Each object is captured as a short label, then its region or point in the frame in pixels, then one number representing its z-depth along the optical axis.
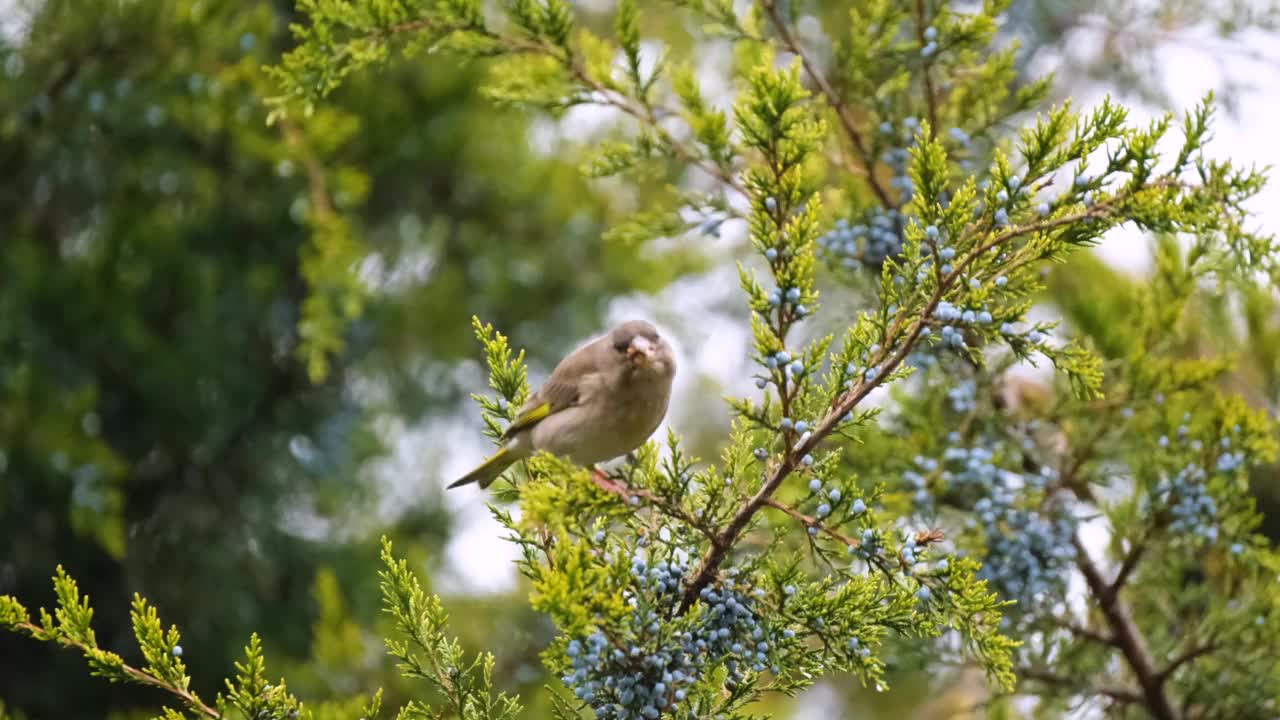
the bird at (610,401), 6.74
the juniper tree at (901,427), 4.43
